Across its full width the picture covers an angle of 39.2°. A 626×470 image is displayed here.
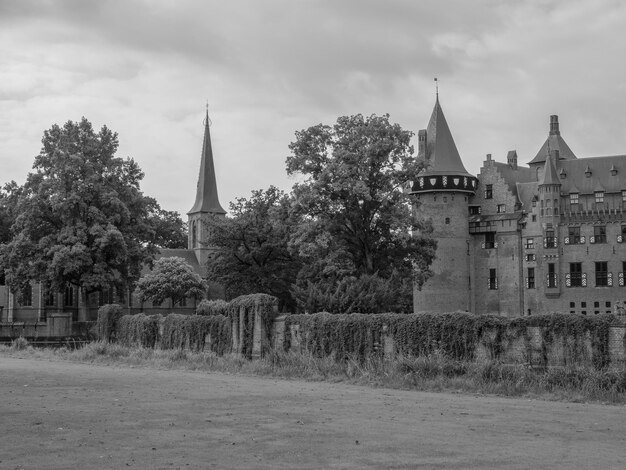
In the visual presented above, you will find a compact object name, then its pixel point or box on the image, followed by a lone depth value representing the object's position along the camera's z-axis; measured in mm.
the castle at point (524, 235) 69000
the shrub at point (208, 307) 45856
